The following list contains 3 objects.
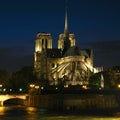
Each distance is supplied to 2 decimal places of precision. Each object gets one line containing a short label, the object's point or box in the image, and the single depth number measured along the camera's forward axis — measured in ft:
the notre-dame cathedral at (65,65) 581.53
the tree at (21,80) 537.32
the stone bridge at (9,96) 441.68
